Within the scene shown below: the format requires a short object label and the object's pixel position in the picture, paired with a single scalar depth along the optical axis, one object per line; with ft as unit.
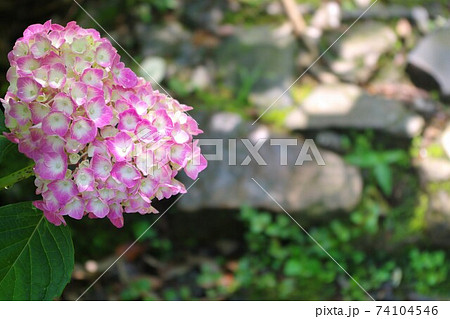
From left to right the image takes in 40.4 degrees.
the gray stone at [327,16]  9.87
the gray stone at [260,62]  8.94
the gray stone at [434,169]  8.31
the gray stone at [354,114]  8.60
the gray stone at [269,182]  7.95
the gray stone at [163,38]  9.33
